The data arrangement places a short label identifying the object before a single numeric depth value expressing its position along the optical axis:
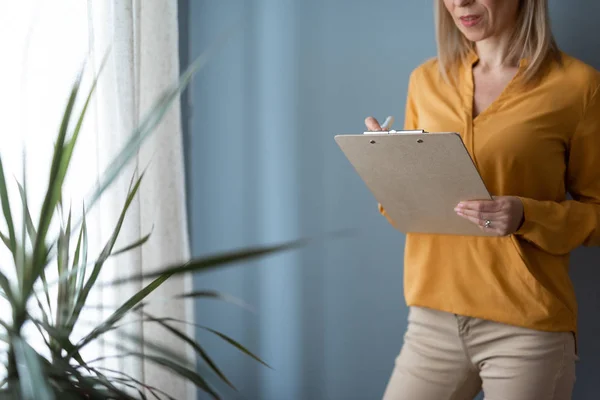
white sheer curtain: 1.63
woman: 1.58
